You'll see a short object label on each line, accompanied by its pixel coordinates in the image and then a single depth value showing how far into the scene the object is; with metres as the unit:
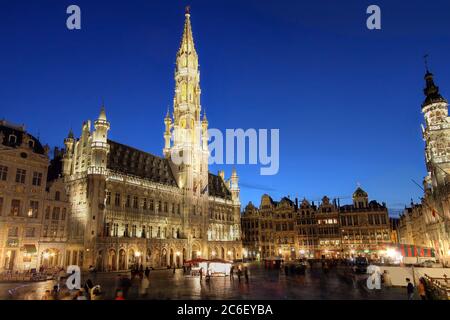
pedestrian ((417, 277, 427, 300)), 19.25
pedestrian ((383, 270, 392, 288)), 29.39
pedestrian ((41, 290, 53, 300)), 16.92
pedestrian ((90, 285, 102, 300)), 21.59
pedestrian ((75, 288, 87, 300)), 14.61
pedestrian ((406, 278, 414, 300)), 20.07
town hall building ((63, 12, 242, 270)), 53.94
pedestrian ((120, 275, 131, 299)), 21.32
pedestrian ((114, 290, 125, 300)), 13.60
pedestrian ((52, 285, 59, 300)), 17.47
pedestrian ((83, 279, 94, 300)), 18.96
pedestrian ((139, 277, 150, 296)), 23.86
